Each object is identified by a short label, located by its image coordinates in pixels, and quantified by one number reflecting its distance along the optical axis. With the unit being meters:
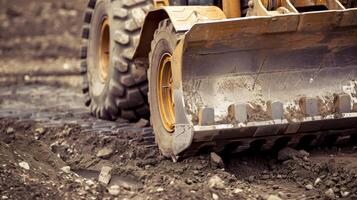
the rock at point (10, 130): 12.50
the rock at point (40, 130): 12.86
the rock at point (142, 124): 12.62
